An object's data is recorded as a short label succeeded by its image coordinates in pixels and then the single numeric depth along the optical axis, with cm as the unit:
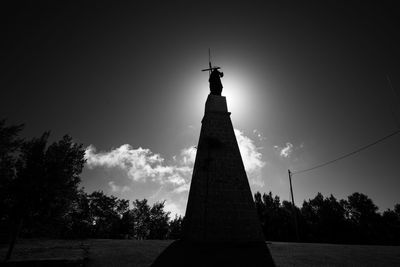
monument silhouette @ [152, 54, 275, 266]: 869
